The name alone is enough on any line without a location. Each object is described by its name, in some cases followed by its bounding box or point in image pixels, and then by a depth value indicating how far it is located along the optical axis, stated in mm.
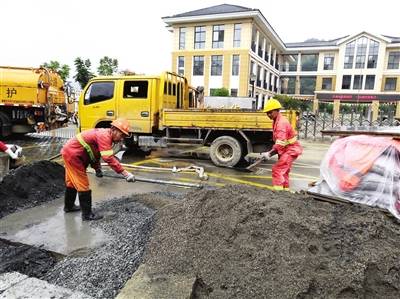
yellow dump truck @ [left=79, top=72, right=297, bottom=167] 8562
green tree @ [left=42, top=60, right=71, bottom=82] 30194
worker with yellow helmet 5340
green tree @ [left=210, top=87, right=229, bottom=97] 28856
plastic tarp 3496
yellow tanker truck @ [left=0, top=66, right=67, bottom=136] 11477
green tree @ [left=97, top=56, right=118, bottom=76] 33281
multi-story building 31109
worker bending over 4156
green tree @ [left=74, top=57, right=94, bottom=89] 30016
